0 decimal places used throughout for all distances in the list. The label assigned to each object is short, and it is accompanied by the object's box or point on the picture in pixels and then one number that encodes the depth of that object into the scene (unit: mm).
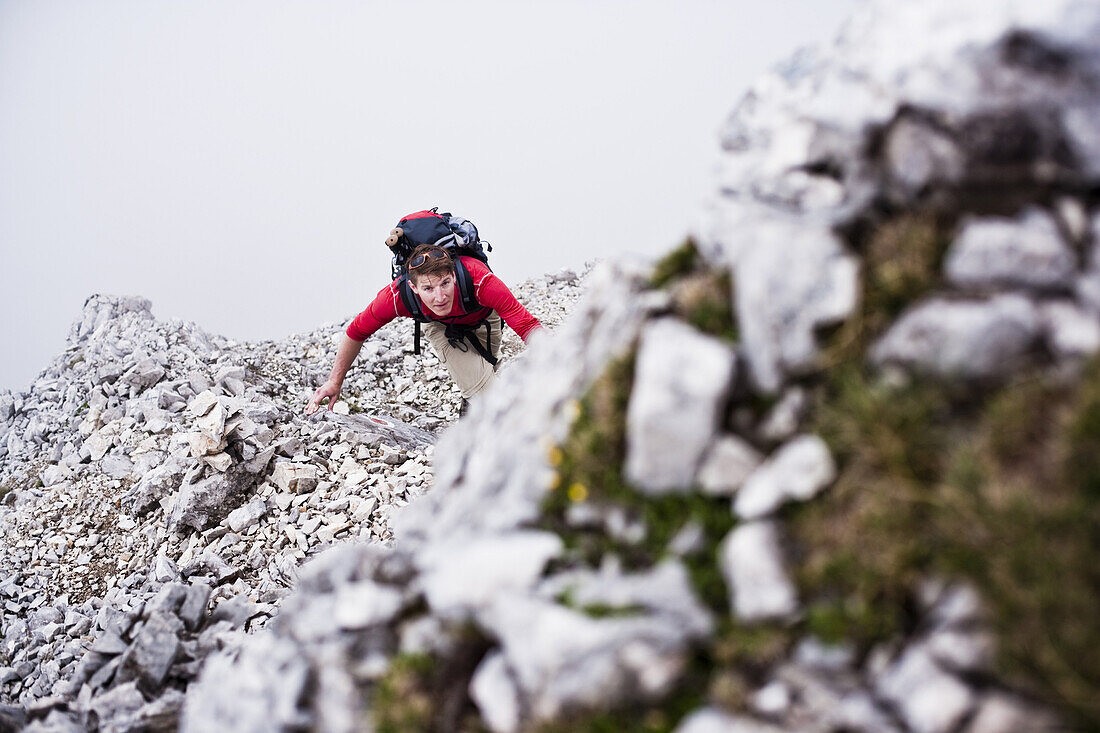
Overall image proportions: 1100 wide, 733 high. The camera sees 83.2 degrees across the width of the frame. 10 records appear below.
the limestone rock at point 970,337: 2863
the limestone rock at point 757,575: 2994
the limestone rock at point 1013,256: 2938
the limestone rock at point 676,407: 3340
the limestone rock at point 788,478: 3090
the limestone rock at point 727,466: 3312
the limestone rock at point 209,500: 10492
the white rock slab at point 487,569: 3594
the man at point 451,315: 9531
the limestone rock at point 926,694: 2592
